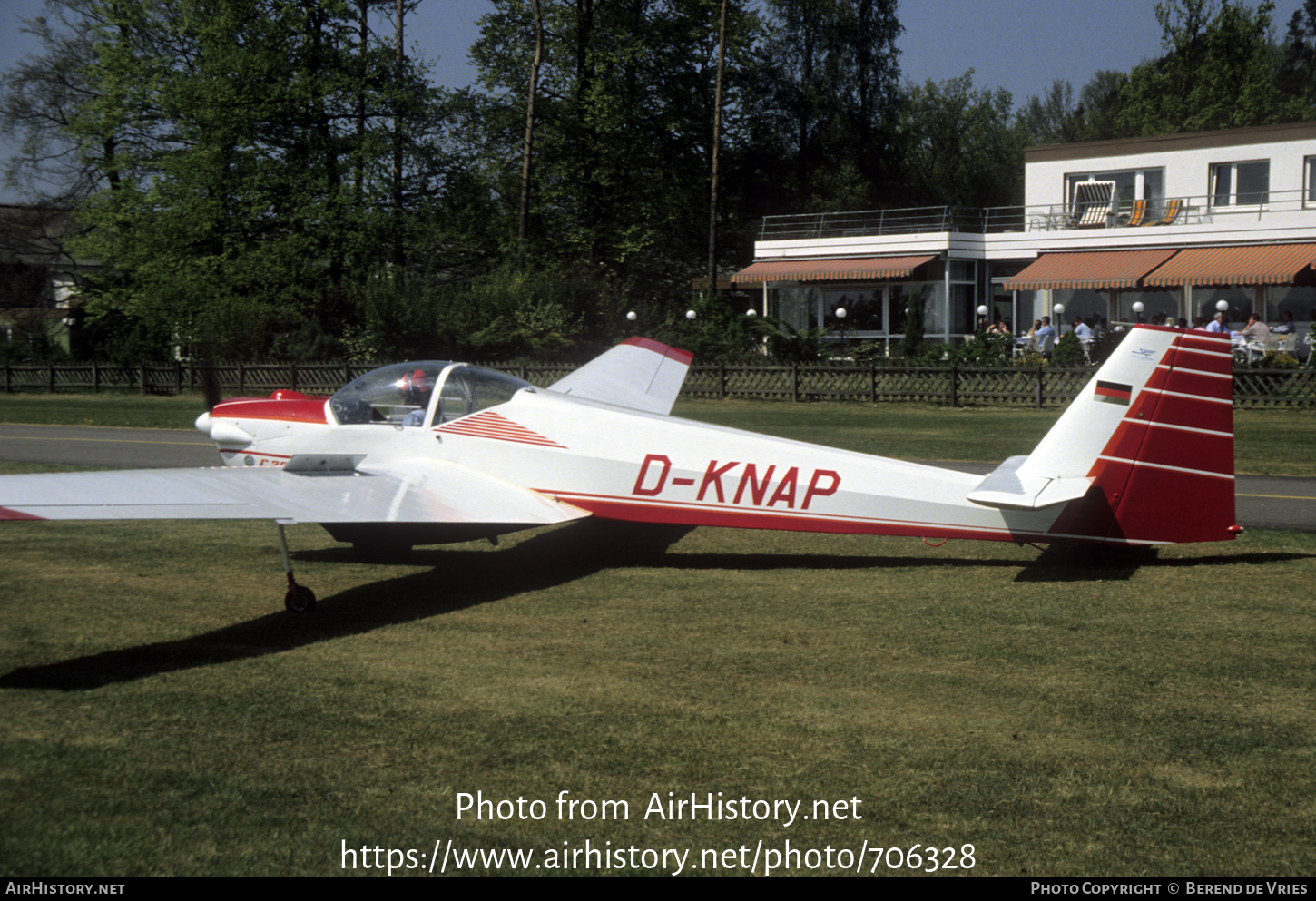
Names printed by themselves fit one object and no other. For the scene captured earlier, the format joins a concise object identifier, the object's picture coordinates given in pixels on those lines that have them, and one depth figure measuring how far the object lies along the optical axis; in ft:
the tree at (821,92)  201.57
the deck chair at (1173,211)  128.36
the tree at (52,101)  147.02
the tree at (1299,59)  248.11
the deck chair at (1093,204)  133.39
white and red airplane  27.68
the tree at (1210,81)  223.51
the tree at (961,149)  249.14
